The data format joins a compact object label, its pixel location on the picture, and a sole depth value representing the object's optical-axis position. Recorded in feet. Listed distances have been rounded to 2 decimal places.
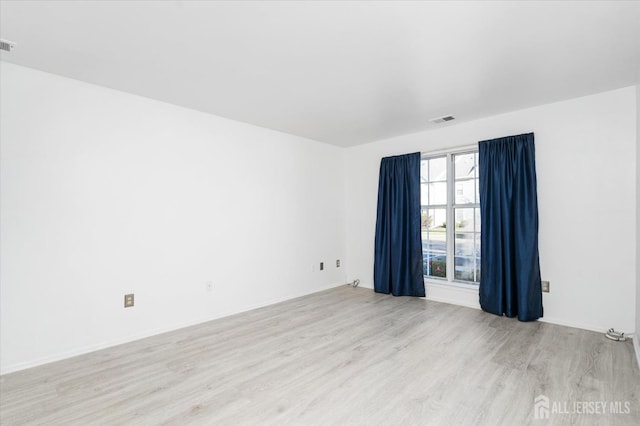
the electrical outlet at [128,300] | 10.22
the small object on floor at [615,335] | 9.93
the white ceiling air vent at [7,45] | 7.39
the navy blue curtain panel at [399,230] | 15.46
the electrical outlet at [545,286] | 11.81
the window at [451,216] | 14.37
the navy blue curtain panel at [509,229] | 11.78
